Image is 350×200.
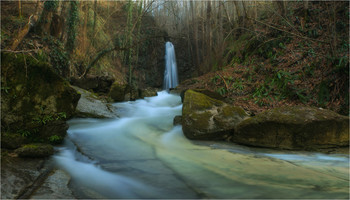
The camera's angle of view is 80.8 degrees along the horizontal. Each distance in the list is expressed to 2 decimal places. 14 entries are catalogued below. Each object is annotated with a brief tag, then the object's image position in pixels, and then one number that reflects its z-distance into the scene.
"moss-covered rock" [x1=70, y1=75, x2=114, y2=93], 9.02
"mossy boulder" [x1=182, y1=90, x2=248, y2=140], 4.65
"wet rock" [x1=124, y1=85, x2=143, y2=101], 9.84
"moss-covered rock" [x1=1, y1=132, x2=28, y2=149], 2.79
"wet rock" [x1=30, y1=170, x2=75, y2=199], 2.01
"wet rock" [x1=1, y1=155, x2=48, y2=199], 1.95
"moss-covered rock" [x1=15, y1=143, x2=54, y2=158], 2.69
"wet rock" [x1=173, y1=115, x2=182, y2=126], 5.89
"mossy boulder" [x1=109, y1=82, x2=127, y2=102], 9.38
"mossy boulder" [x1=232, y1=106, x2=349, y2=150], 3.99
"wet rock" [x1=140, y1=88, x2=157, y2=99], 11.29
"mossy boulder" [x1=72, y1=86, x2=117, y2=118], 5.80
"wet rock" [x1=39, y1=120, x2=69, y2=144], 3.43
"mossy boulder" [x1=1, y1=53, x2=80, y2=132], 3.14
